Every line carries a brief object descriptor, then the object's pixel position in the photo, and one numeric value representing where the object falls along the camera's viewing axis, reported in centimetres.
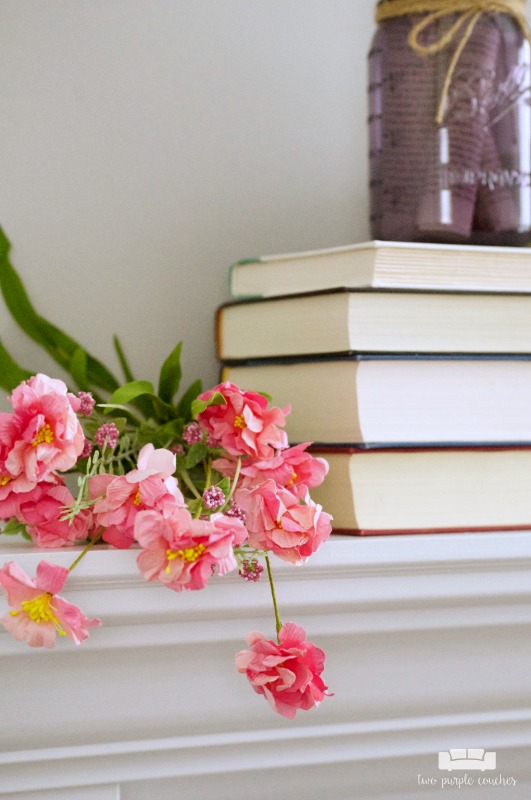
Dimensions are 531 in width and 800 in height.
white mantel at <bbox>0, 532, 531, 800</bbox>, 92
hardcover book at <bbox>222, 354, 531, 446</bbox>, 95
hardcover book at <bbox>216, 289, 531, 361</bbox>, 95
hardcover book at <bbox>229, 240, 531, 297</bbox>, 95
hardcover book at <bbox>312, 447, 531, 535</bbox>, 95
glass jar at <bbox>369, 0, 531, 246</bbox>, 100
